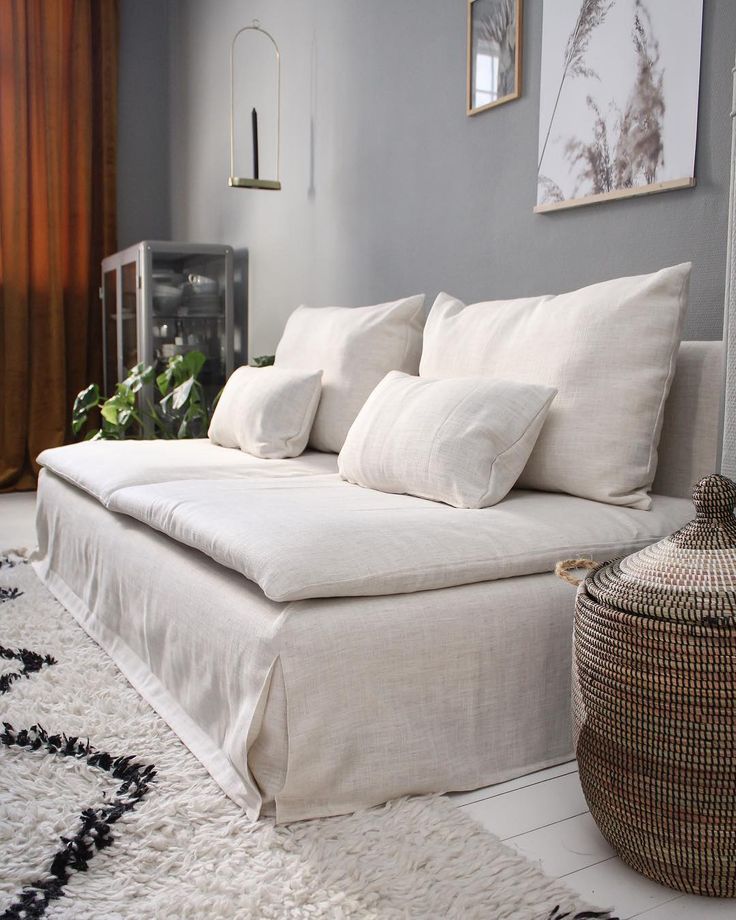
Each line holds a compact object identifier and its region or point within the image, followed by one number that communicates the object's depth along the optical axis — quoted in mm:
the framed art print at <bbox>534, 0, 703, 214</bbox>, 2023
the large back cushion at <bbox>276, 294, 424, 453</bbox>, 2766
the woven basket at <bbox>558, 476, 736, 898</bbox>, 1182
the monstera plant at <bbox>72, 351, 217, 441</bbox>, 3996
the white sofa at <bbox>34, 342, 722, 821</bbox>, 1403
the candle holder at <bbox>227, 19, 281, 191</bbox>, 3518
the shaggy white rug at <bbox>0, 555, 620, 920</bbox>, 1201
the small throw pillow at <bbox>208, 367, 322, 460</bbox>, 2830
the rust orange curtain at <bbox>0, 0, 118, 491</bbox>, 4734
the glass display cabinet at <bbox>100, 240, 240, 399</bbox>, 4160
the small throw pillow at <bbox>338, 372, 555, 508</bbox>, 1849
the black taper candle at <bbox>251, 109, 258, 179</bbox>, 3480
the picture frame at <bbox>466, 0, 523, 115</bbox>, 2537
